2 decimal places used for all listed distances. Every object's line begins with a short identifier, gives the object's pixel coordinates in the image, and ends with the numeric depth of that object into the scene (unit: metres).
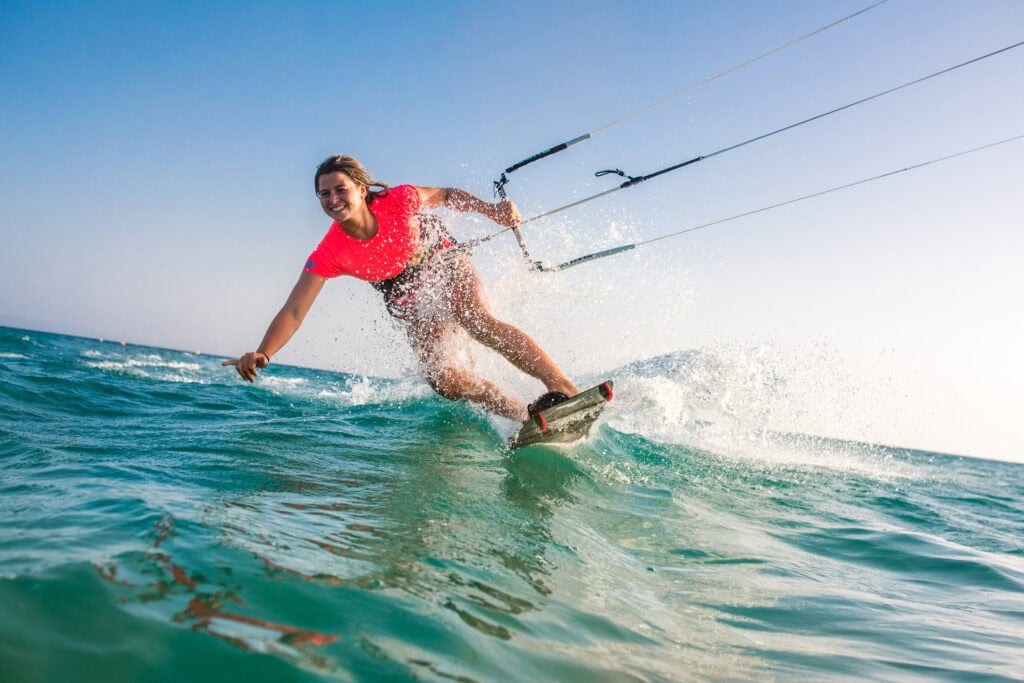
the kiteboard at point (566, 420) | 4.67
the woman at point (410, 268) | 4.27
